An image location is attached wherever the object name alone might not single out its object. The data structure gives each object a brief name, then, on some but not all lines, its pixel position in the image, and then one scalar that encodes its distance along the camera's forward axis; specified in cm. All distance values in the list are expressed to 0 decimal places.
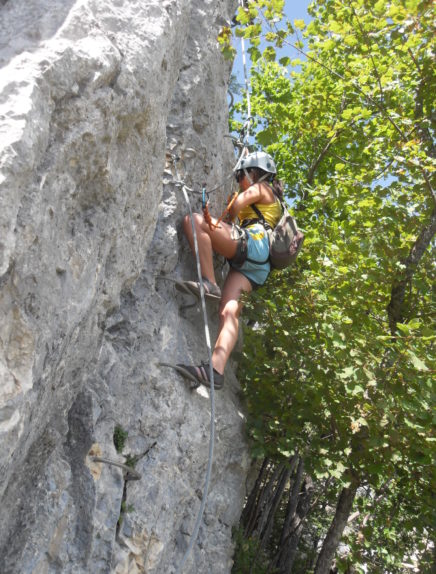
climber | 440
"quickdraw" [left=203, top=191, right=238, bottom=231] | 435
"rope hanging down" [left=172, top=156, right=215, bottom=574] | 321
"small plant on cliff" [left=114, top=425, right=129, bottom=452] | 344
